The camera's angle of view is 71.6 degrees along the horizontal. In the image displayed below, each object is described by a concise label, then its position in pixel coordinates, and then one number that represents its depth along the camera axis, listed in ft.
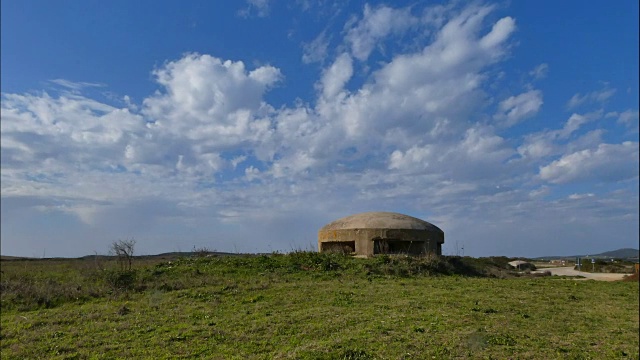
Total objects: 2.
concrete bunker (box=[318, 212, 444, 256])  59.62
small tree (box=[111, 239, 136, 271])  54.20
